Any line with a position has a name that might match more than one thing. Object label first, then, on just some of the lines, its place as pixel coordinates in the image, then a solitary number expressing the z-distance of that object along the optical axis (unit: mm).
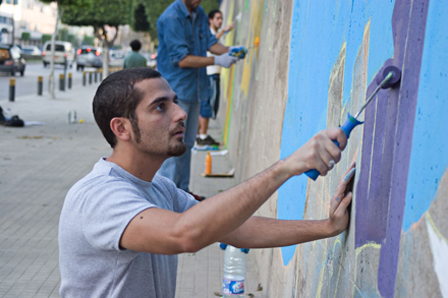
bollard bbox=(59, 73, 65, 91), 24188
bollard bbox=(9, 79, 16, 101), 18030
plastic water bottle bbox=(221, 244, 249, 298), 4270
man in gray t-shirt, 1629
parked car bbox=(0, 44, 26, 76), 29167
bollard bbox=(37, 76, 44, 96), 21077
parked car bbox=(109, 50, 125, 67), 49131
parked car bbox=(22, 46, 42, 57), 52531
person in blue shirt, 6020
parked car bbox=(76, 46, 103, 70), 44125
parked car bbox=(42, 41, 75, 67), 43969
